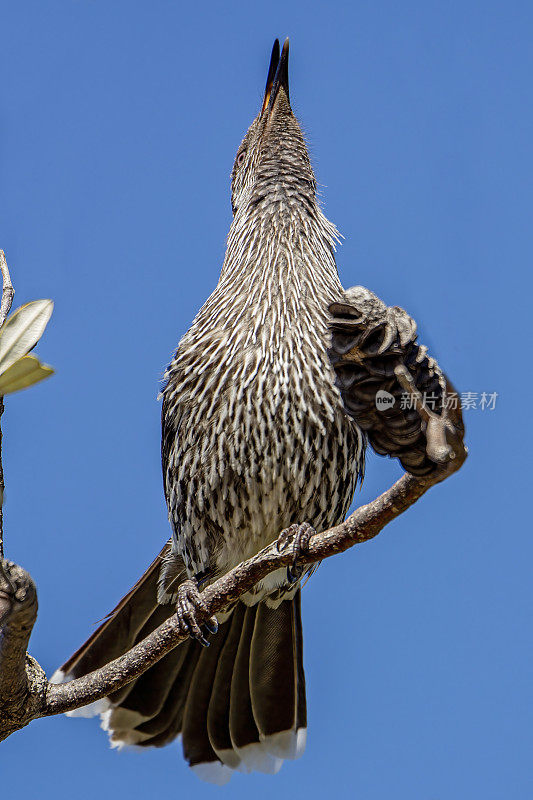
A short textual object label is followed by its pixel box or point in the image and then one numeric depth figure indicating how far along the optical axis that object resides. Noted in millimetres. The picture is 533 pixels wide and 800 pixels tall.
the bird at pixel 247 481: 9086
